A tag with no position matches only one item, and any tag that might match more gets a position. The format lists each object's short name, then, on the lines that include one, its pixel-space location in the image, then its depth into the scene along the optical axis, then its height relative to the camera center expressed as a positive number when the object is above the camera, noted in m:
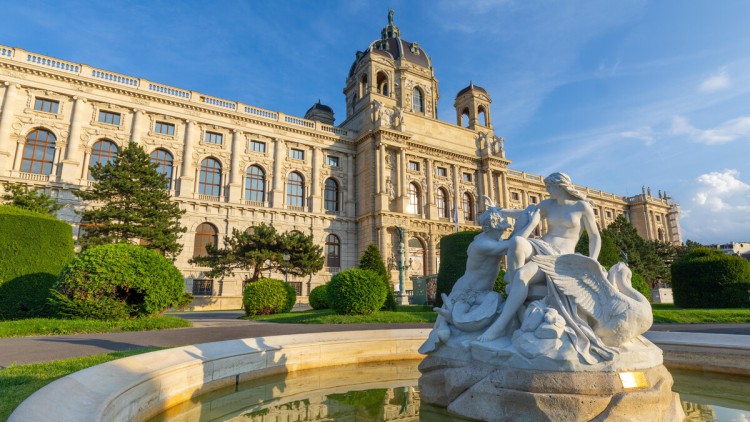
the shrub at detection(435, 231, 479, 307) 18.69 +1.14
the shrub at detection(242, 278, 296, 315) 16.30 -0.57
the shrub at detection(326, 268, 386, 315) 14.06 -0.37
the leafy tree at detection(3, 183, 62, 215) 19.39 +4.34
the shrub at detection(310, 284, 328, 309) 19.72 -0.75
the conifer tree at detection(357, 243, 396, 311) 19.52 +1.07
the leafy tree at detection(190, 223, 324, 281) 23.16 +1.84
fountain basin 2.66 -0.89
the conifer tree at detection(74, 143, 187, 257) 21.14 +4.38
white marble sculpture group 3.47 -0.22
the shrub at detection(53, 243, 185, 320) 10.97 +0.00
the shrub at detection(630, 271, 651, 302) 14.95 -0.03
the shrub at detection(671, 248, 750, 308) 17.45 +0.05
